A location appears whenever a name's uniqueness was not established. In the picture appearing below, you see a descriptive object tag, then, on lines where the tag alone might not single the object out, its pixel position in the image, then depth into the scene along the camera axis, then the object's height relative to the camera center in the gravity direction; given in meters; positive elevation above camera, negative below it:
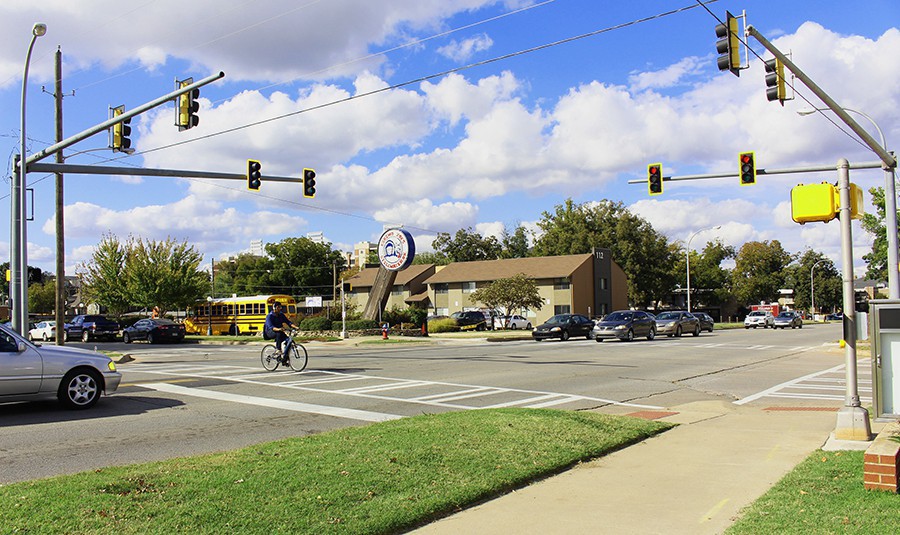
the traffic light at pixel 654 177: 26.25 +4.21
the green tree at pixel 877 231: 40.25 +3.38
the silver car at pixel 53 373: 10.97 -1.15
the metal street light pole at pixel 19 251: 20.39 +1.45
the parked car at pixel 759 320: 58.72 -2.36
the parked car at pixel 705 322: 49.69 -2.08
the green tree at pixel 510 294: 53.69 +0.08
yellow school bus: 50.56 -1.12
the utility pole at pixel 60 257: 25.20 +1.56
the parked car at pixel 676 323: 40.62 -1.76
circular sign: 39.41 +2.60
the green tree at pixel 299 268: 105.75 +4.38
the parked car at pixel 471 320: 53.75 -1.90
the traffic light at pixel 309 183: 23.56 +3.75
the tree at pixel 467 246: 111.19 +7.58
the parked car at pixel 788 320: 58.53 -2.42
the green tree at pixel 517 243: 118.19 +8.59
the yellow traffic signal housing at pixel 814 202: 8.61 +1.06
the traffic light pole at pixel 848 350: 8.27 -0.72
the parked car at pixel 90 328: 46.41 -1.77
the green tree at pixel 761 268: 112.06 +3.71
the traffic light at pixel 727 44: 13.34 +4.58
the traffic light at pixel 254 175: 22.19 +3.81
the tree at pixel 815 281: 121.62 +1.62
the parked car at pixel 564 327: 38.19 -1.80
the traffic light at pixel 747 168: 24.02 +4.13
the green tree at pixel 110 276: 55.53 +1.94
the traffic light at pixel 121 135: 18.38 +4.23
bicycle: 18.33 -1.52
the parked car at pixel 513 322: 60.15 -2.33
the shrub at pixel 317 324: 43.25 -1.60
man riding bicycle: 18.01 -0.64
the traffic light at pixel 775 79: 15.62 +4.62
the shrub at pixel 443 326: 49.78 -2.10
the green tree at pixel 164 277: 52.34 +1.68
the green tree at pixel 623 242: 87.56 +6.35
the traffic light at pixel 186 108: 17.20 +4.56
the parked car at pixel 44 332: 47.78 -2.06
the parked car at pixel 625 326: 35.16 -1.62
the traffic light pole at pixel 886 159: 14.84 +3.71
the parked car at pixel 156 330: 42.59 -1.84
